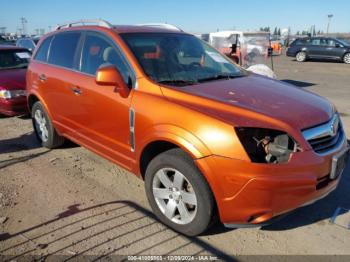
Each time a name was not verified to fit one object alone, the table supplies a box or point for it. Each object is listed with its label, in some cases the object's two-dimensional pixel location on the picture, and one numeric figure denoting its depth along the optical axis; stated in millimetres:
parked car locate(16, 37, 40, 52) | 16344
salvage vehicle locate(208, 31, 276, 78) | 13109
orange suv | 2701
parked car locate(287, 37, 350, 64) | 22312
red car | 6921
